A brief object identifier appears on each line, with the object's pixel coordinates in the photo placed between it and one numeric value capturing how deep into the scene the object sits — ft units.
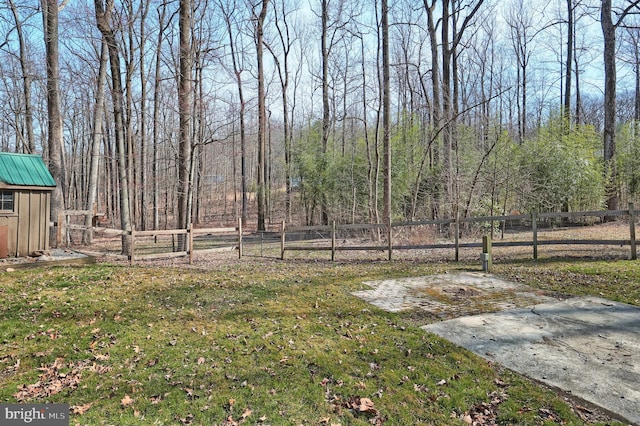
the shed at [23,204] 27.09
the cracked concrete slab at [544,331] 10.98
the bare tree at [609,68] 46.70
